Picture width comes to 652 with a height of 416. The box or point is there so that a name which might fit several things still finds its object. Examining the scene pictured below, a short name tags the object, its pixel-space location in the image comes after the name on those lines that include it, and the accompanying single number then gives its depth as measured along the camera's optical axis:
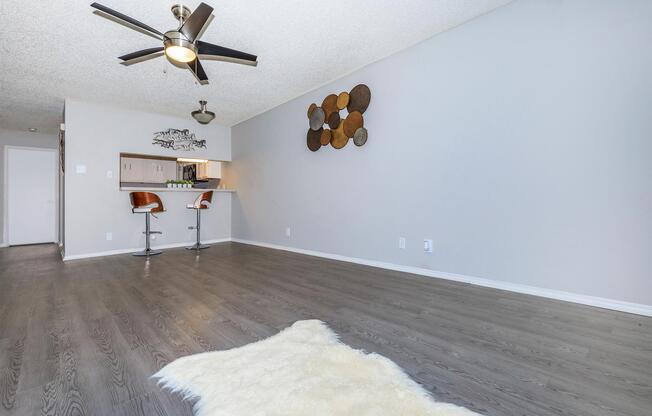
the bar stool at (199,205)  5.39
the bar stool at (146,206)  4.68
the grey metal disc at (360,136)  3.81
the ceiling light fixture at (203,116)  4.48
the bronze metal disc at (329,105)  4.17
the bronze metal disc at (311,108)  4.49
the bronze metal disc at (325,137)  4.27
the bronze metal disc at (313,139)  4.44
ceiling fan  2.19
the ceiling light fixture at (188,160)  5.97
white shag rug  1.10
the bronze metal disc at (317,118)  4.37
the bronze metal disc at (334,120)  4.15
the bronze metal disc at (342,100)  3.99
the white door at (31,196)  6.14
